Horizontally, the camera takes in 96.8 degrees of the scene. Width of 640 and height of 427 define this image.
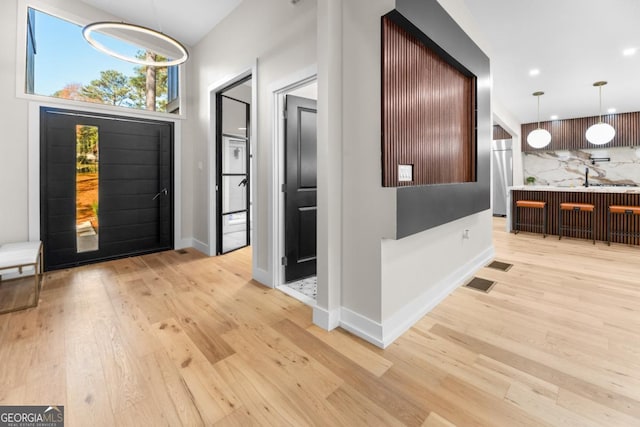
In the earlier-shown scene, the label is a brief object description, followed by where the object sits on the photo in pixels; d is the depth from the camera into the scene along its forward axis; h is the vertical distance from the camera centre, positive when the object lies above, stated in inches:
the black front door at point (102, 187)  140.0 +14.1
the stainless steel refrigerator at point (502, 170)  325.4 +47.0
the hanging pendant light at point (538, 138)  223.1 +57.2
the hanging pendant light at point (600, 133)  200.1 +54.7
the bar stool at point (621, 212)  183.1 -1.7
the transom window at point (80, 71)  135.7 +76.1
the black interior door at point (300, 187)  119.9 +10.8
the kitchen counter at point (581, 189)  191.0 +14.7
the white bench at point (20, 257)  97.7 -15.9
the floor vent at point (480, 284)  117.5 -31.6
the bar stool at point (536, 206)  218.6 +3.2
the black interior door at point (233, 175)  169.8 +24.3
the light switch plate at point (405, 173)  80.8 +11.1
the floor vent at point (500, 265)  143.7 -28.7
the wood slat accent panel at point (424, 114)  76.2 +31.8
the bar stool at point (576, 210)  201.0 -0.1
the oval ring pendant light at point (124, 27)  105.0 +68.6
